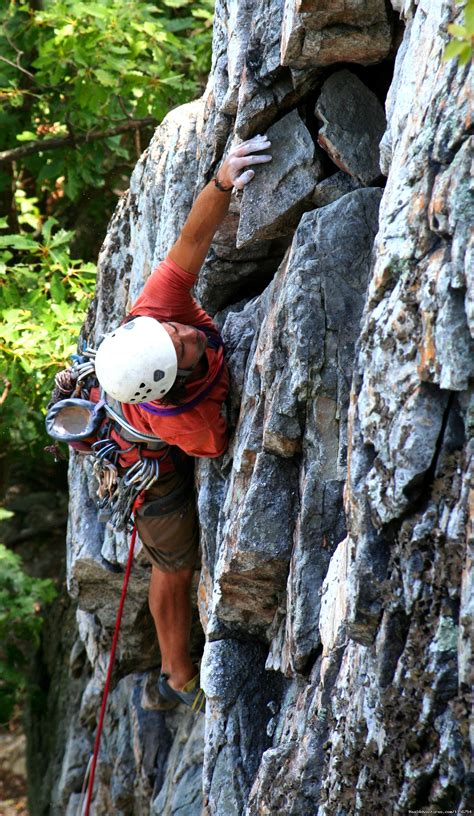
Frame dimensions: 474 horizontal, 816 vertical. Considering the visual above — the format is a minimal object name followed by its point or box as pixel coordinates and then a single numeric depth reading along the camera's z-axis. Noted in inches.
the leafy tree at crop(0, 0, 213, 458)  593.9
